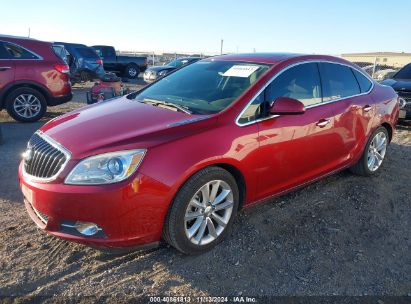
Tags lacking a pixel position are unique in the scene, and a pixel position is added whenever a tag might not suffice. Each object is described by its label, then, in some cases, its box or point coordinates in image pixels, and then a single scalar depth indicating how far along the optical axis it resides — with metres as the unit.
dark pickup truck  20.30
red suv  7.59
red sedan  2.63
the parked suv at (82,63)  15.38
